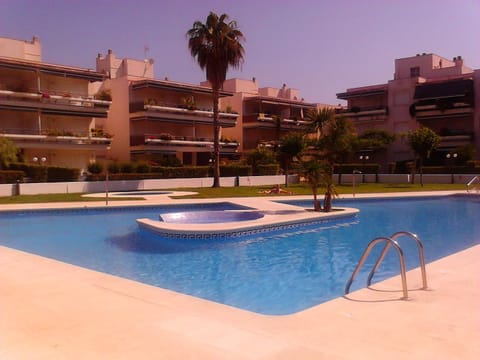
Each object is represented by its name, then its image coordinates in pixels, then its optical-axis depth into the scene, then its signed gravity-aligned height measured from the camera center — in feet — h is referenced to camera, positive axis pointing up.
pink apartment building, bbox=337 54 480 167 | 155.38 +21.20
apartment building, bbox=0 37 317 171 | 122.83 +16.45
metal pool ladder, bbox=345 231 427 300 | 21.97 -4.39
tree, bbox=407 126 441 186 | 115.85 +5.98
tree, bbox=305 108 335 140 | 126.93 +12.59
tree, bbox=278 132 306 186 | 113.39 +5.08
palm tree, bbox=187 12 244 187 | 100.94 +25.22
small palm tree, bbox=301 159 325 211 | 61.87 -0.64
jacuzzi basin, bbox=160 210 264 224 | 58.18 -5.58
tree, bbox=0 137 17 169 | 92.89 +3.60
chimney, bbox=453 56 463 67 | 177.51 +38.98
